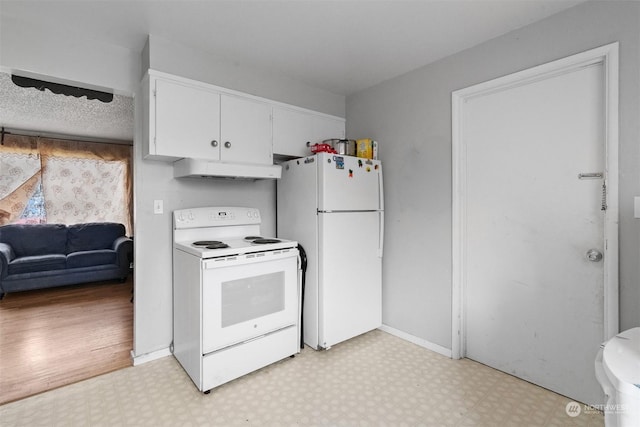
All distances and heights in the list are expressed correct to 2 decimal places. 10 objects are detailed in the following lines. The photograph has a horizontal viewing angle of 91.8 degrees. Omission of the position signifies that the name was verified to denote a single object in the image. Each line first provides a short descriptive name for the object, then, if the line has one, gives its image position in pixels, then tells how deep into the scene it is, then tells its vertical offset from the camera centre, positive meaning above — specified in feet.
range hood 7.16 +1.03
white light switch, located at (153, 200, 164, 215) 7.89 +0.10
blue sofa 13.41 -2.08
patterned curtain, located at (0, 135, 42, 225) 15.12 +1.80
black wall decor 7.03 +2.98
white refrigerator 8.27 -0.72
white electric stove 6.58 -2.04
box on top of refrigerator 9.32 +1.87
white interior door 6.03 -0.39
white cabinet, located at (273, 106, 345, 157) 9.14 +2.54
